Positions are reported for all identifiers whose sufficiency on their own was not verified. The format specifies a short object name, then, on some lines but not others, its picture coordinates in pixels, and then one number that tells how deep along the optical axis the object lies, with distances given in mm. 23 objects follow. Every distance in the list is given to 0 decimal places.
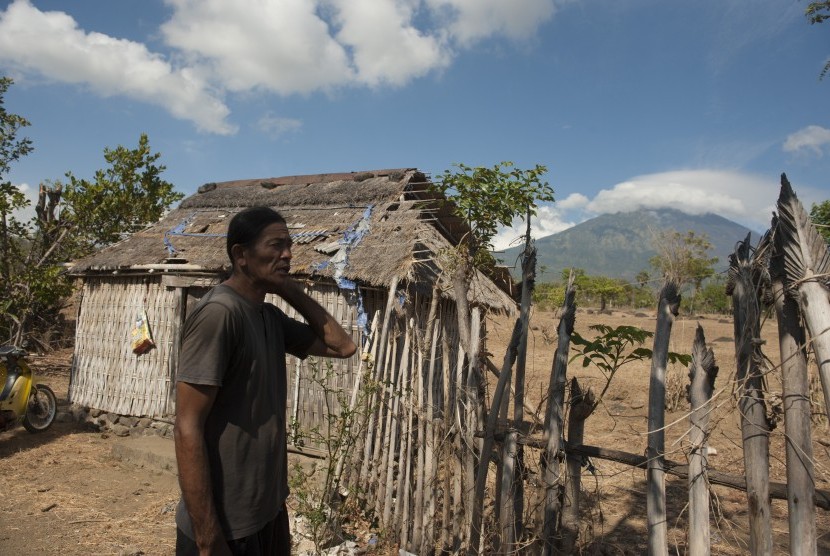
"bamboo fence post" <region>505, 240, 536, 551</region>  3094
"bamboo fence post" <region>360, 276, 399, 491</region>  4629
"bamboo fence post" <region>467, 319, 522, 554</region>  3149
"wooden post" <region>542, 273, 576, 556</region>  2850
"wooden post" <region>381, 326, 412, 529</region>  4336
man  1714
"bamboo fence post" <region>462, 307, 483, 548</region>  3467
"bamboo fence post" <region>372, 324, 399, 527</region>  4461
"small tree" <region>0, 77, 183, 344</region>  10383
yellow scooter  6887
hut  6191
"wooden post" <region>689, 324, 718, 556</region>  2217
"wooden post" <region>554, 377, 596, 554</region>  2875
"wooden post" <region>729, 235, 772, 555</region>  2027
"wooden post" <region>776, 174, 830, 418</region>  1739
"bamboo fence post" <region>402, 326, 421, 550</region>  4137
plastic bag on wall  7836
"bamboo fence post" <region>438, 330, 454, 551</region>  3742
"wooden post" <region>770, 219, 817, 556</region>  1903
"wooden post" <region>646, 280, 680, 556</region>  2393
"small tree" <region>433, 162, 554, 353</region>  3764
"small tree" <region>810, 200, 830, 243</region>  15995
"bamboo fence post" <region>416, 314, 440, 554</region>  3906
